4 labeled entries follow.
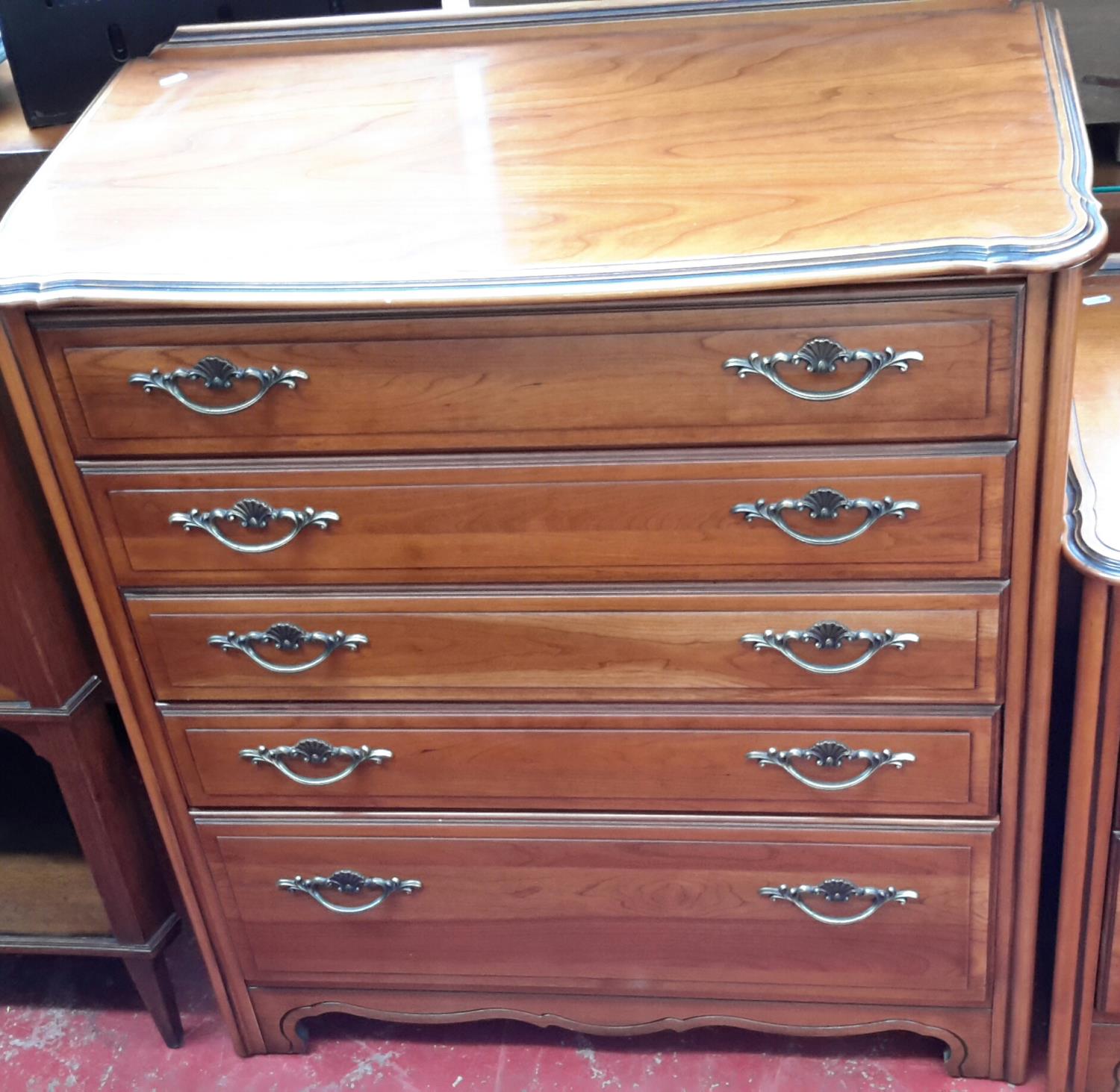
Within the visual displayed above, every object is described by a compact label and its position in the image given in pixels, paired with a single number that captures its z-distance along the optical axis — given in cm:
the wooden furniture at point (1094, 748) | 110
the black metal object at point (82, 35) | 137
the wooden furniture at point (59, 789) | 131
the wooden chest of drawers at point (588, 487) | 104
